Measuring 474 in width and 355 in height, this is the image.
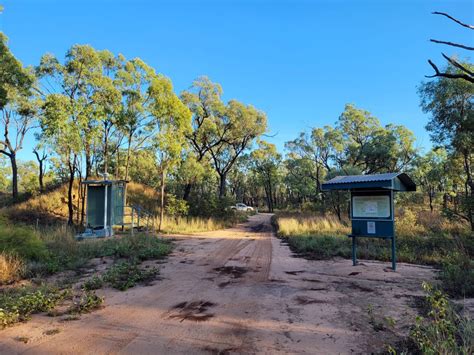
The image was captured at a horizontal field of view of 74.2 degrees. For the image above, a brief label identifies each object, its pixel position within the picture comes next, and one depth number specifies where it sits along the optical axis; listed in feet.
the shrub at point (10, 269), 19.81
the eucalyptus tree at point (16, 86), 48.57
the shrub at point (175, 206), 59.47
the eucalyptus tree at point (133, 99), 53.57
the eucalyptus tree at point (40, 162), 74.79
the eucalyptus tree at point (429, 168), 85.40
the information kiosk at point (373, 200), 25.20
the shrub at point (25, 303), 13.35
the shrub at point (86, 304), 14.84
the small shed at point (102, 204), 47.85
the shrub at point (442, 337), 8.77
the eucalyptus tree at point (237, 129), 87.04
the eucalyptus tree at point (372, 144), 82.38
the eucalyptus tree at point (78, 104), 44.68
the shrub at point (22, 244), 24.21
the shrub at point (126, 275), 19.65
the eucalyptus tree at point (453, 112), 42.88
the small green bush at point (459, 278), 16.84
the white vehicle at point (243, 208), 154.16
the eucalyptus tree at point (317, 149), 97.29
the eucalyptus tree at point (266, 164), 130.66
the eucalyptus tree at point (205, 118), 82.58
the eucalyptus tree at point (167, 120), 52.16
